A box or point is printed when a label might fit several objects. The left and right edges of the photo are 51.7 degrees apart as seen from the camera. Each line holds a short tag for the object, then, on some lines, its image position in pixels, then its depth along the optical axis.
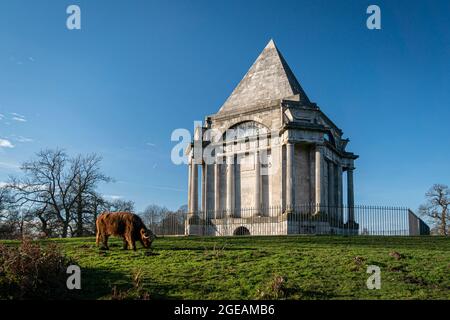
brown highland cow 15.59
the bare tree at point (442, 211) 52.27
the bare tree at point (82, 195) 41.97
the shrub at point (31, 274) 10.43
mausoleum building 29.05
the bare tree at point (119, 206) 44.91
